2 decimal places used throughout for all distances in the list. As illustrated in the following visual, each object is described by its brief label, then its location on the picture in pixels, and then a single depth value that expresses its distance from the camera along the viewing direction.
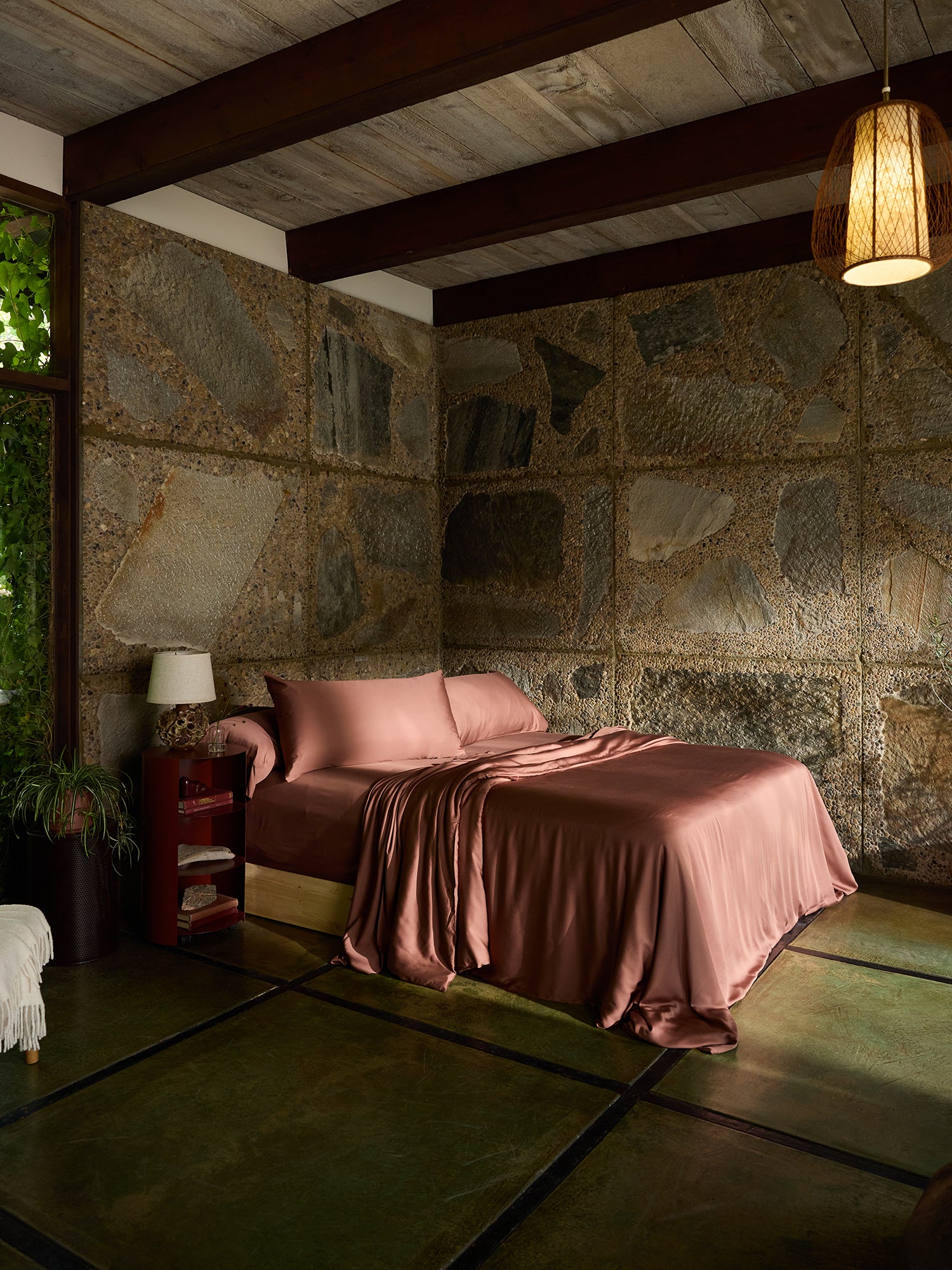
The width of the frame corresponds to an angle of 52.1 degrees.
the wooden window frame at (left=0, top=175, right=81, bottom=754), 3.79
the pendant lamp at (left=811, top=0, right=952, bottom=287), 2.22
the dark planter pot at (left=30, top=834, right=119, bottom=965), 3.33
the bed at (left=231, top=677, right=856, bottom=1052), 2.90
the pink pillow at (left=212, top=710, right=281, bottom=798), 3.89
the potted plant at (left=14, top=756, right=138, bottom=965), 3.33
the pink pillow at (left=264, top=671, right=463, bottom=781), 3.89
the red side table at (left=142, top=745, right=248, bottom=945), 3.59
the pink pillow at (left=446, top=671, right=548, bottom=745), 4.60
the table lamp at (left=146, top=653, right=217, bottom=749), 3.71
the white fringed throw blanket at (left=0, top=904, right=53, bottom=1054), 2.51
